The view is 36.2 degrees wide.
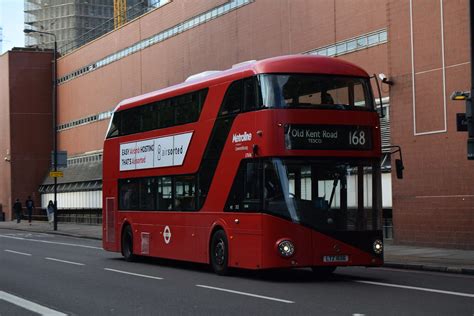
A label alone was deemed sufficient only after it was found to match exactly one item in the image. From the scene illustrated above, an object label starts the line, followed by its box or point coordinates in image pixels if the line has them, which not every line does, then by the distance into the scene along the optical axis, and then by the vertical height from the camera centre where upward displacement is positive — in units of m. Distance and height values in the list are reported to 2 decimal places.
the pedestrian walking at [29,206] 49.41 -1.00
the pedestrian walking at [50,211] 46.19 -1.29
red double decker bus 14.12 +0.42
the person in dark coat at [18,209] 51.12 -1.23
